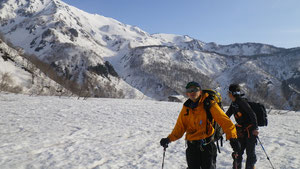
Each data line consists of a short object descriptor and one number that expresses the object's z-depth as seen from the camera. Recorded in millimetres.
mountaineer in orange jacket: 3705
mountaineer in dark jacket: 5113
